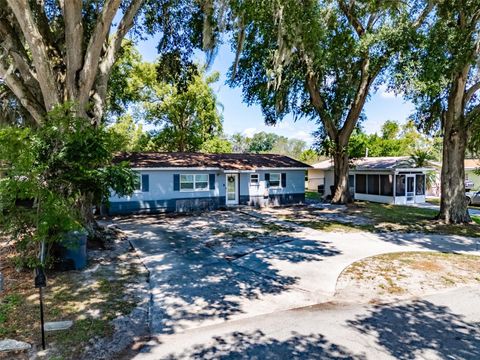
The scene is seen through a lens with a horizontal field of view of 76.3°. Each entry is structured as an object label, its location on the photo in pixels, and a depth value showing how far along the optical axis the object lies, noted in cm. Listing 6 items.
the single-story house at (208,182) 1566
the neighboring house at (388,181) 2005
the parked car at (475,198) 1948
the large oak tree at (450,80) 1059
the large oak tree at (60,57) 789
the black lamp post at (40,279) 413
